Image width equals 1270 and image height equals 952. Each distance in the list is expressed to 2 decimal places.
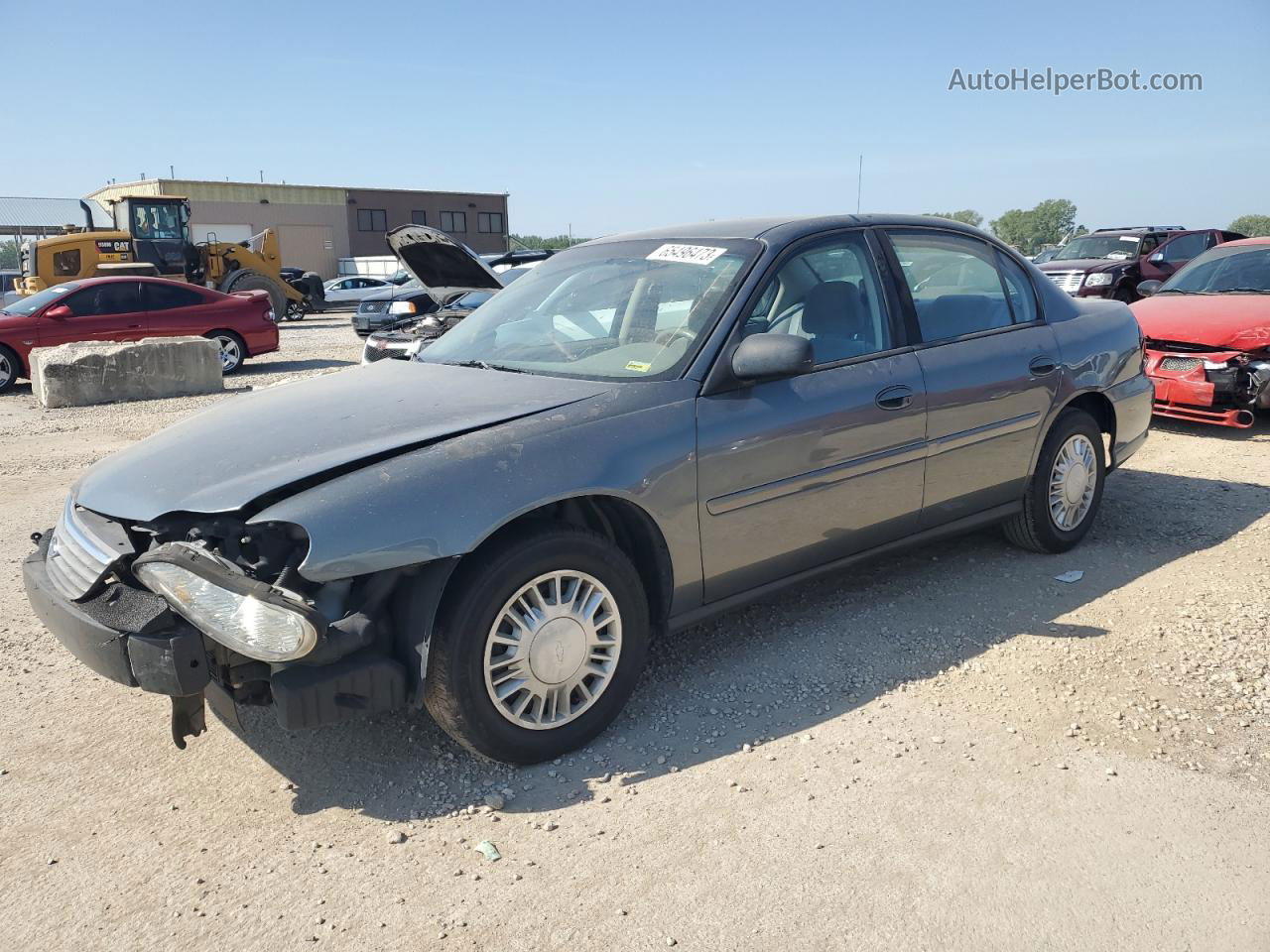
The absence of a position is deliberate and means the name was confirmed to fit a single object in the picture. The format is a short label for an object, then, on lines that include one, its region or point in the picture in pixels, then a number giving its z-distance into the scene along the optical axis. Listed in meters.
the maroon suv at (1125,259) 15.01
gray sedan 2.76
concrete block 11.55
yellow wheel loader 20.91
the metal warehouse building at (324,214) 51.19
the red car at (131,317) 13.18
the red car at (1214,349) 7.69
